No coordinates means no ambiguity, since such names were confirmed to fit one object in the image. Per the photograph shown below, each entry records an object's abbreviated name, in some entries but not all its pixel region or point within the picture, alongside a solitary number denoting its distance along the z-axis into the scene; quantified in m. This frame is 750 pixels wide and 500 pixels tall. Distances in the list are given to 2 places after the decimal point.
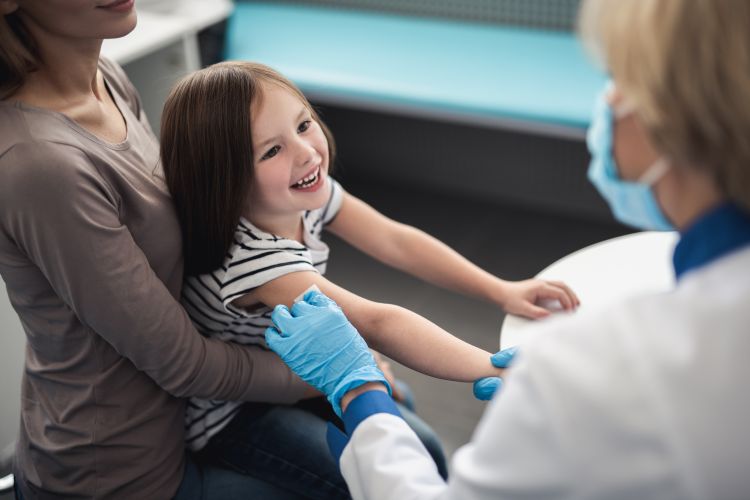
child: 1.26
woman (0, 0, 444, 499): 1.09
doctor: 0.70
